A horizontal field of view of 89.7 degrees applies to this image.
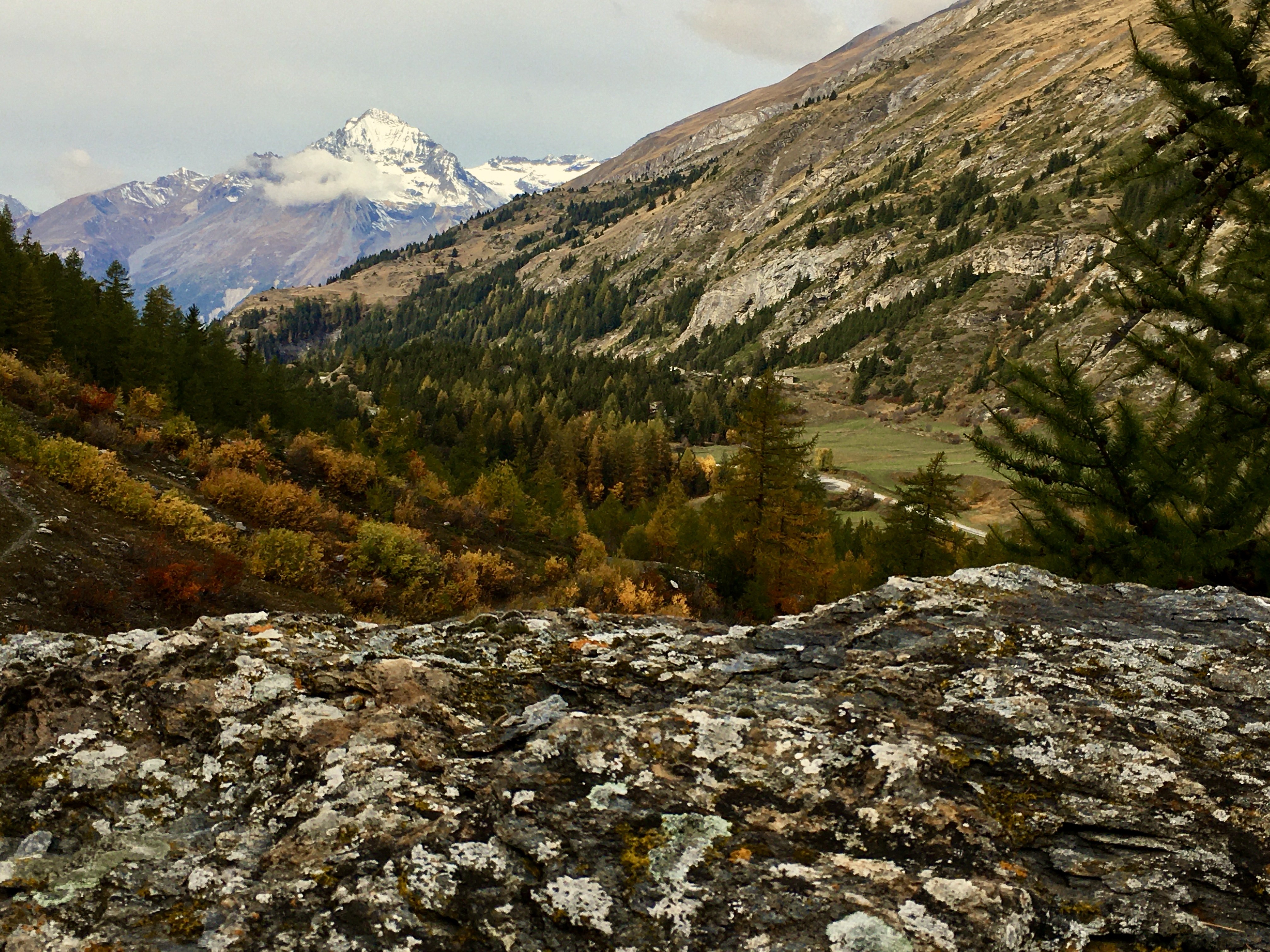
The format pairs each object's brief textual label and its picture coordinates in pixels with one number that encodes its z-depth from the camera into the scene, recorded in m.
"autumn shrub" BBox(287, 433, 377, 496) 31.97
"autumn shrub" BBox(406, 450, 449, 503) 40.59
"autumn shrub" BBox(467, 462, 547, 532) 41.69
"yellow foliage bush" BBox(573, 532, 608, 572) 33.44
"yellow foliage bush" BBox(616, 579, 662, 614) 24.61
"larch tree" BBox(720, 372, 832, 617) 31.03
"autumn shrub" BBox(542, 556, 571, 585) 30.11
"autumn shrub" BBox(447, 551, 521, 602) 23.69
